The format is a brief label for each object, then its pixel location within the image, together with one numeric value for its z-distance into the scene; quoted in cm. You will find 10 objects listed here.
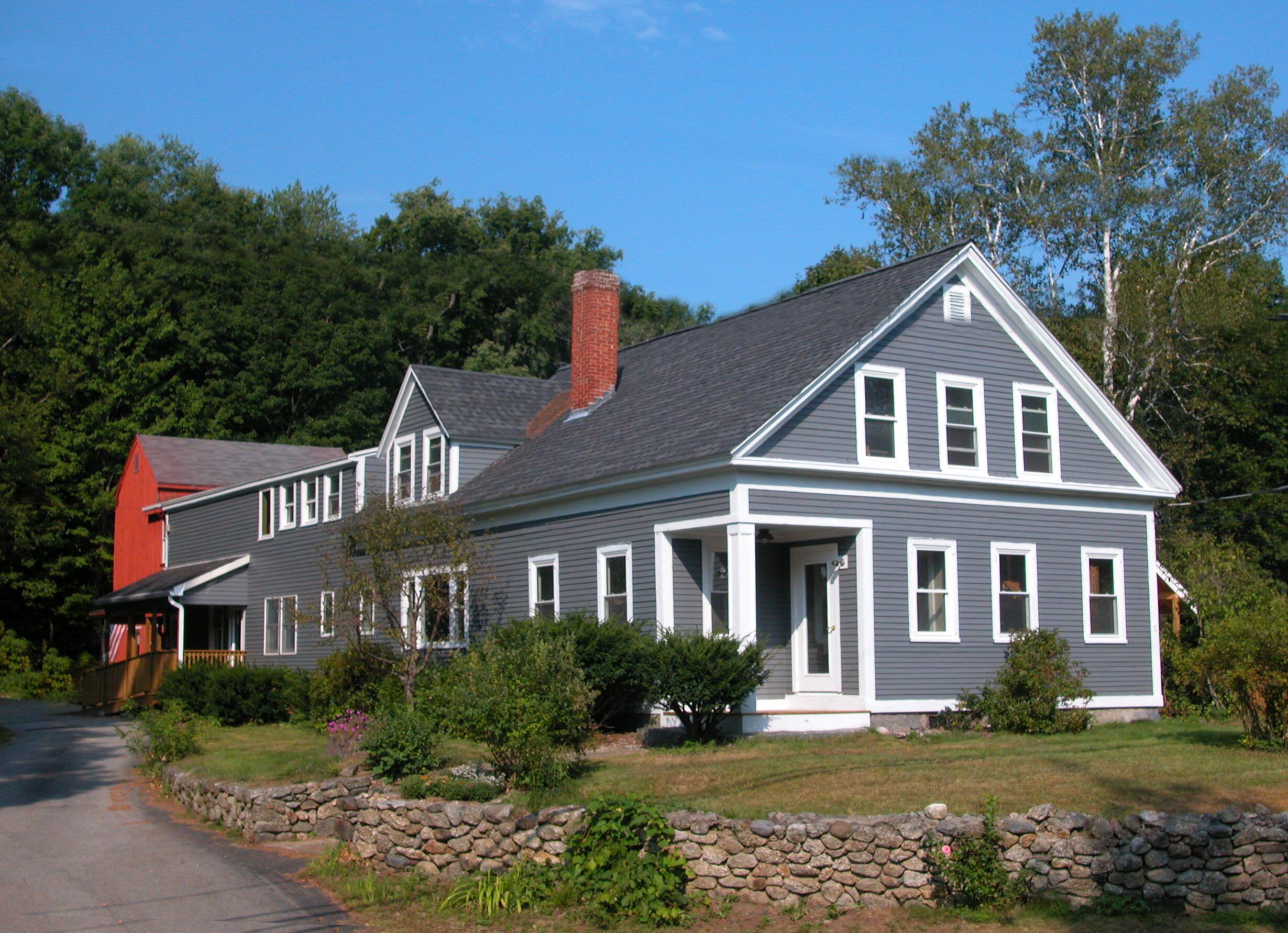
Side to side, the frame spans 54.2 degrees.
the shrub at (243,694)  2542
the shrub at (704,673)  1714
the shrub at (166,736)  2020
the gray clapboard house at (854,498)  1969
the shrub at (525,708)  1384
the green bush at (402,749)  1474
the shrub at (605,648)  1777
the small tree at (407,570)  2184
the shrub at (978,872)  1028
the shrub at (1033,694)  1964
